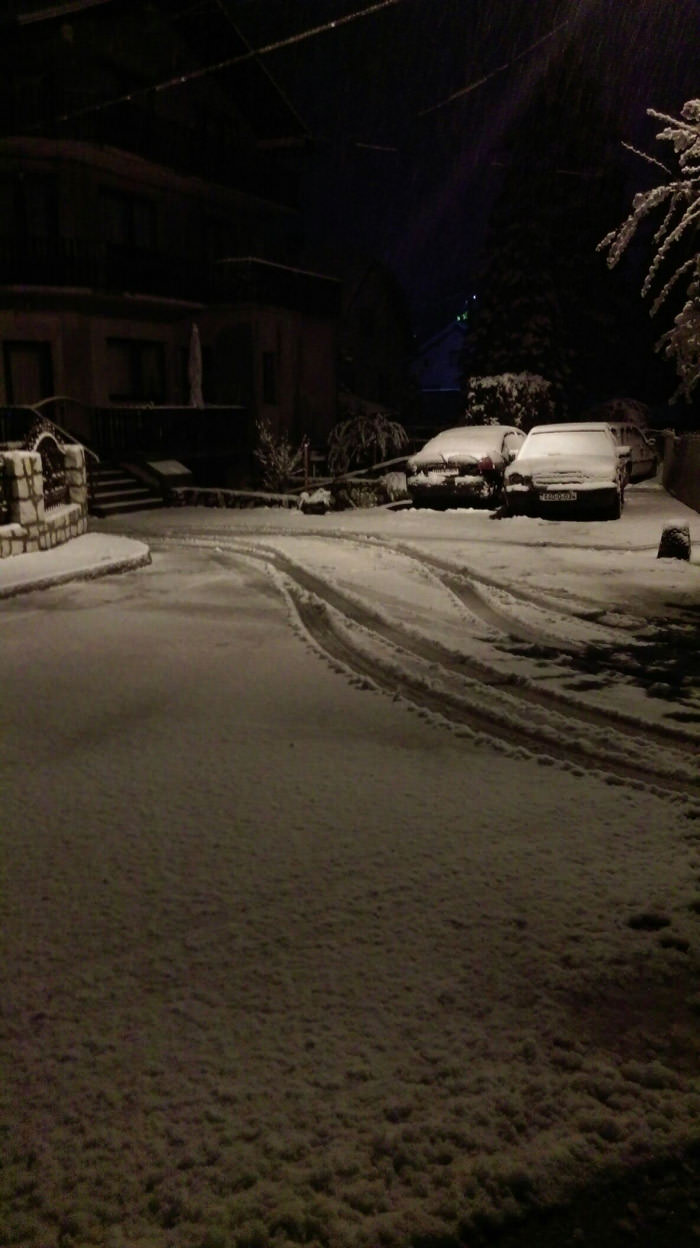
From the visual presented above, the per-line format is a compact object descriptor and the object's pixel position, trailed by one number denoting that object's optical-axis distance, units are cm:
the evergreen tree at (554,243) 3750
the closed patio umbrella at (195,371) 2419
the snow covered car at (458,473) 1794
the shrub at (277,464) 2181
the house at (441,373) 6231
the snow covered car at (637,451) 2403
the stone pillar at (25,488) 1138
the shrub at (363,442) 2409
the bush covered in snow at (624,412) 3528
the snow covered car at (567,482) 1550
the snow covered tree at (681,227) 1016
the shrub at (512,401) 3344
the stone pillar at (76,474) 1398
